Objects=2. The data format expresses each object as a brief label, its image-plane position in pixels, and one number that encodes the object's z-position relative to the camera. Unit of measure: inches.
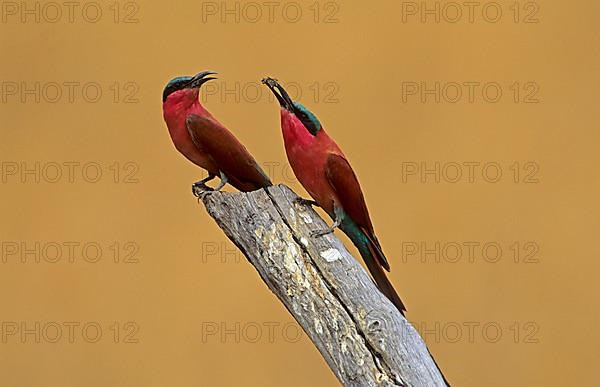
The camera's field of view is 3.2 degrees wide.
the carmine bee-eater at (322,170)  432.4
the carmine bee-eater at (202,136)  433.8
